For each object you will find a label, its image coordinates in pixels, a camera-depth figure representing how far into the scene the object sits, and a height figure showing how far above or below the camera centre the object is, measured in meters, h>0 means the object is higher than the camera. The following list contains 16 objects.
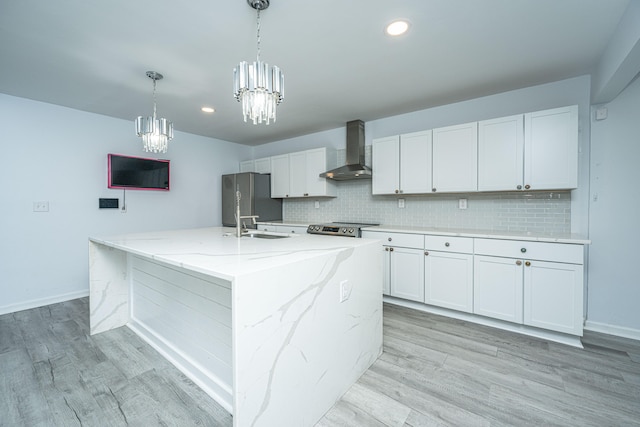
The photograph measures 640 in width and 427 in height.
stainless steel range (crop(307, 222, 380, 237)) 3.43 -0.25
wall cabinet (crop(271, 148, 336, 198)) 4.18 +0.56
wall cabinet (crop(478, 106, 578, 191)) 2.45 +0.55
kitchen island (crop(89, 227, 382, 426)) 1.17 -0.62
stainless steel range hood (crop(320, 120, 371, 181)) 3.78 +0.81
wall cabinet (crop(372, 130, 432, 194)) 3.20 +0.56
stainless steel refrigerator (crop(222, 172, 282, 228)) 4.56 +0.20
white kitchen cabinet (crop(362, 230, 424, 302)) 3.02 -0.63
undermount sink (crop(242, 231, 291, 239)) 2.50 -0.24
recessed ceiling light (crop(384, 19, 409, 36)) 1.85 +1.25
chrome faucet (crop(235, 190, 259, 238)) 2.34 -0.16
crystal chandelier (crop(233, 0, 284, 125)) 1.52 +0.69
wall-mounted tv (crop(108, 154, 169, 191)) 3.73 +0.53
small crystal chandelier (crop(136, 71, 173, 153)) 2.38 +0.68
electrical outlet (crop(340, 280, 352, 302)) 1.68 -0.50
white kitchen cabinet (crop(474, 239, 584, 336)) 2.26 -0.64
